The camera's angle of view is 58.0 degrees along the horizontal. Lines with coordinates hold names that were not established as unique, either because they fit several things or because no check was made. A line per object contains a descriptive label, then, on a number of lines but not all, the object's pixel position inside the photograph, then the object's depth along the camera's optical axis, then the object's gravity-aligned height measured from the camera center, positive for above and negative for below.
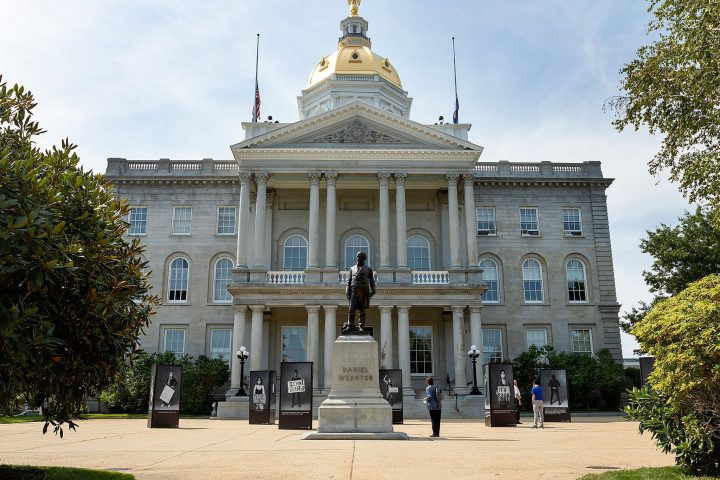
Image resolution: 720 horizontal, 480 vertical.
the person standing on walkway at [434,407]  18.30 -0.57
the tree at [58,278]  7.81 +1.42
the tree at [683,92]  15.34 +7.24
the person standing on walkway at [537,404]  23.83 -0.64
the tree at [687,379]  9.35 +0.10
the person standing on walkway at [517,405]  26.38 -0.75
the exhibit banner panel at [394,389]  25.38 -0.09
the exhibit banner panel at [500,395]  23.97 -0.31
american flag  42.61 +18.20
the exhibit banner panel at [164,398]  24.17 -0.39
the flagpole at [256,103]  42.59 +18.44
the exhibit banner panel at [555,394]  26.73 -0.31
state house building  36.88 +9.21
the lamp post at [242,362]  33.20 +1.25
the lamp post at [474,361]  33.44 +1.30
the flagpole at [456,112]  44.62 +18.50
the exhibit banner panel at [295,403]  21.77 -0.53
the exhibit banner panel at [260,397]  25.80 -0.39
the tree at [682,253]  39.34 +7.97
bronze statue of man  17.77 +2.61
